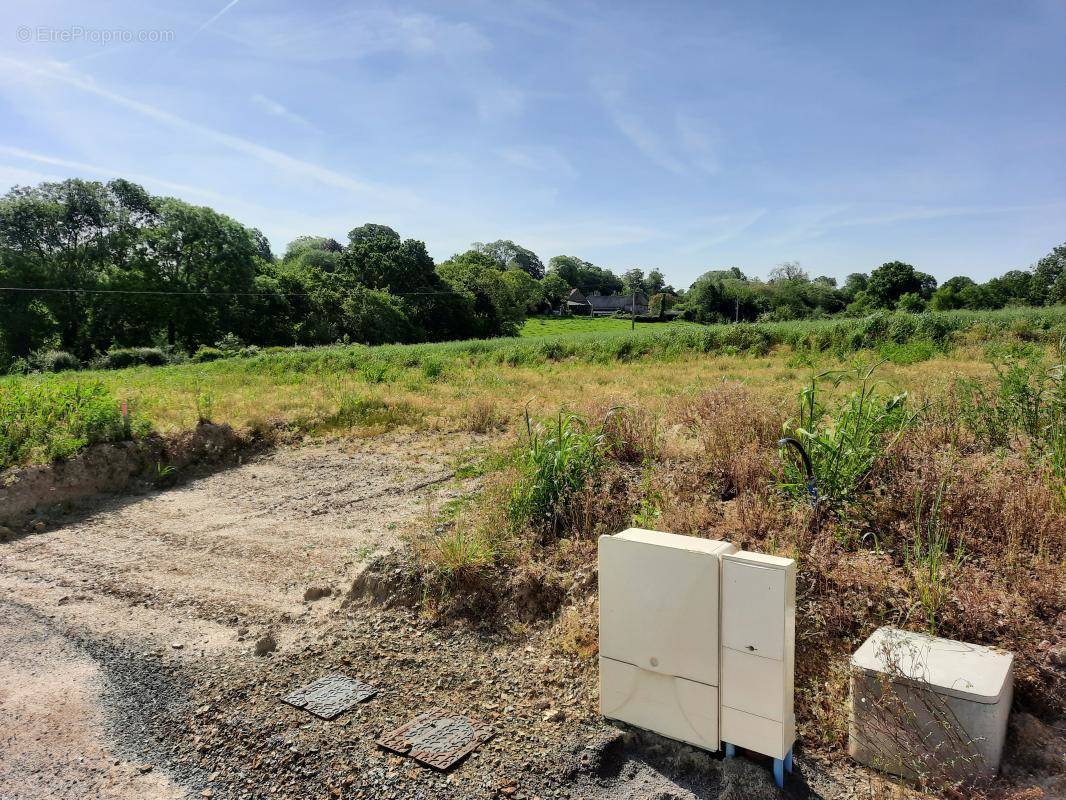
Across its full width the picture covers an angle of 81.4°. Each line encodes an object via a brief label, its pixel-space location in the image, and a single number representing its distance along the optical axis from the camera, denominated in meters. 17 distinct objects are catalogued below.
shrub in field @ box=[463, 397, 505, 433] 10.24
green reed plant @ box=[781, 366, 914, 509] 4.16
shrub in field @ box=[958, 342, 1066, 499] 4.56
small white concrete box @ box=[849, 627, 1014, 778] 2.43
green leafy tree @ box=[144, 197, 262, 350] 39.94
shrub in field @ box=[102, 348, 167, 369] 33.19
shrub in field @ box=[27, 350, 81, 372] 31.07
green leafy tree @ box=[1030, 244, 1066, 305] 59.59
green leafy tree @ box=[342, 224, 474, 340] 52.47
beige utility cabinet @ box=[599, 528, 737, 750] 2.58
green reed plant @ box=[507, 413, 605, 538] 4.80
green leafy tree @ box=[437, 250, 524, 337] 57.36
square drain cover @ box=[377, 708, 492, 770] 2.90
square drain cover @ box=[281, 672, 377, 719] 3.30
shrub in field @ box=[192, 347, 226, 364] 34.97
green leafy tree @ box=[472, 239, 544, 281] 120.44
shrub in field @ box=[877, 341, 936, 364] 14.58
